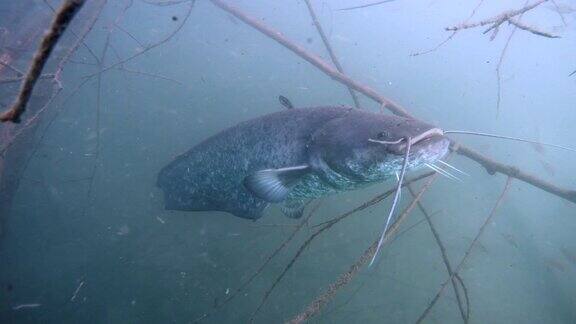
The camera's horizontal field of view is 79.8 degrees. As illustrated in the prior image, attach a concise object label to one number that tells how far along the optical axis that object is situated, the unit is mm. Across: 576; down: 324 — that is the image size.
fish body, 2646
